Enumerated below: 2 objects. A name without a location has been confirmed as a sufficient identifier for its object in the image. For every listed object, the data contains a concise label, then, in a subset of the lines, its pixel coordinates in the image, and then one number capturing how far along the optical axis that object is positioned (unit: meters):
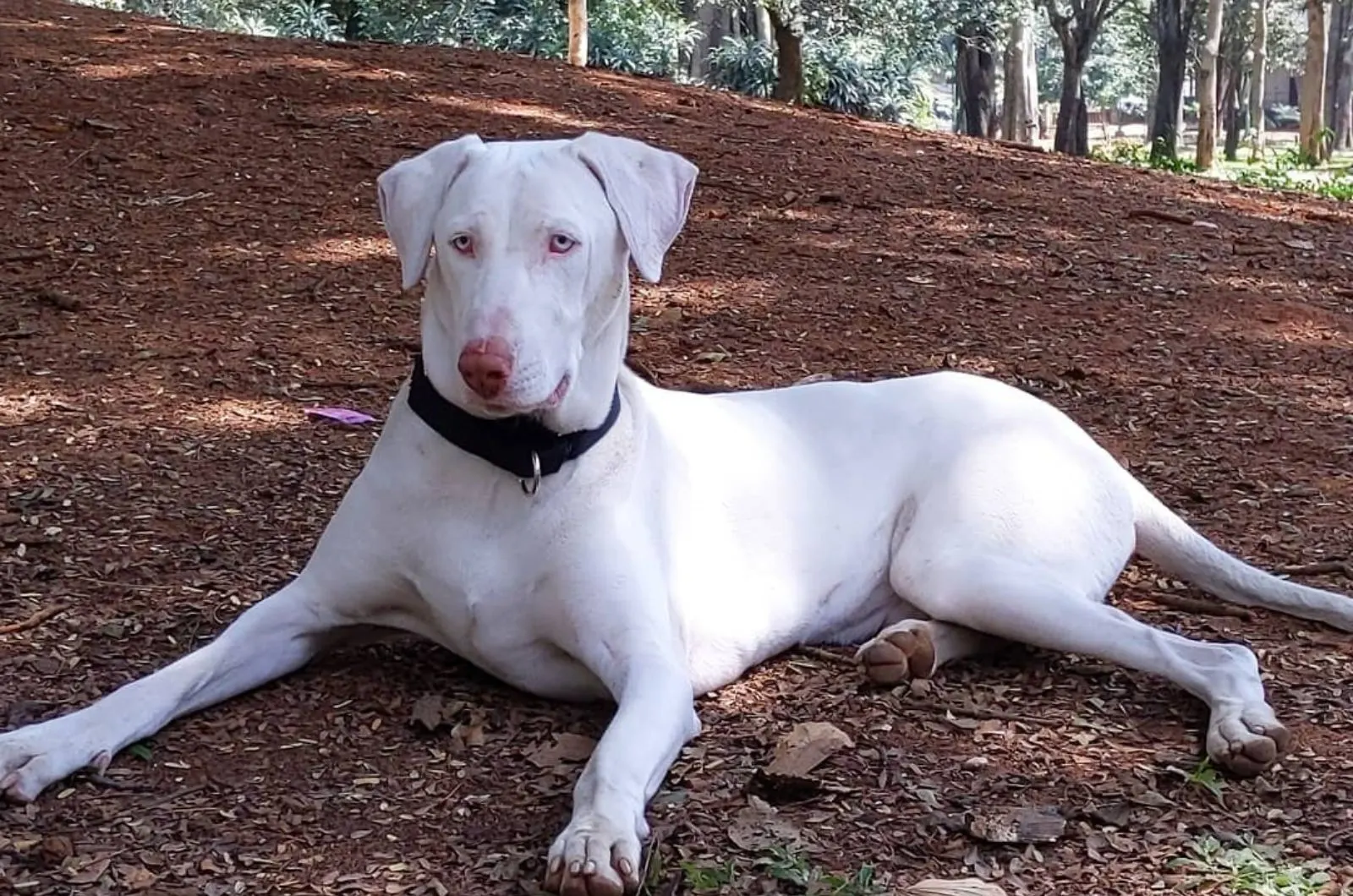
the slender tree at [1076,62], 22.44
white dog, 3.00
